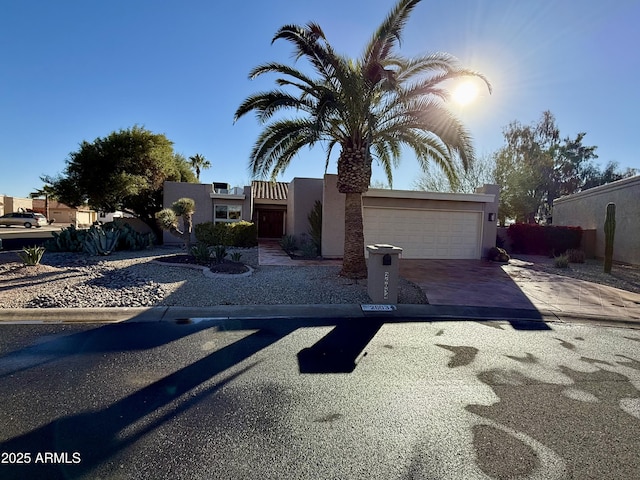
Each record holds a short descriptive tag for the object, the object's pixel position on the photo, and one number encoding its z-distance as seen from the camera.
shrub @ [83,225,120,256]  12.48
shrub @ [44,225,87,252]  13.14
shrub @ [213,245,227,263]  10.85
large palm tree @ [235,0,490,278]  8.14
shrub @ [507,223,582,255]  18.98
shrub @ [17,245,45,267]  9.12
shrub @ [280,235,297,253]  16.02
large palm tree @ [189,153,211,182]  43.13
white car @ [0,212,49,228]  35.94
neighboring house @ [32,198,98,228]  48.66
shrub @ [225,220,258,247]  16.95
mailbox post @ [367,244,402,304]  7.35
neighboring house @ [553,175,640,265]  16.31
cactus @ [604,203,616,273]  13.23
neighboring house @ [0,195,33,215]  45.62
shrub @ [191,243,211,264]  11.03
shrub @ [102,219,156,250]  14.50
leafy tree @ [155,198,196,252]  11.13
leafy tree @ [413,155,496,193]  28.25
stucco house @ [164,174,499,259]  14.11
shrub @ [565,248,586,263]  16.41
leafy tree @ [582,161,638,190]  32.47
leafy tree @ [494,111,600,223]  27.78
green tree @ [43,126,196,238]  17.36
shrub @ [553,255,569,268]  13.93
